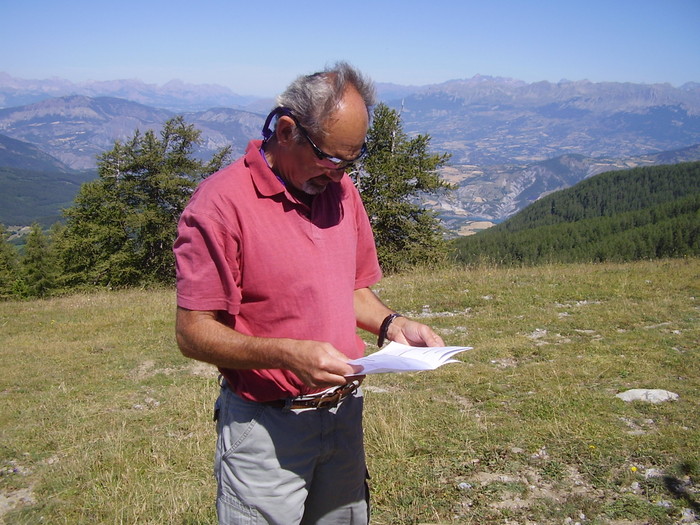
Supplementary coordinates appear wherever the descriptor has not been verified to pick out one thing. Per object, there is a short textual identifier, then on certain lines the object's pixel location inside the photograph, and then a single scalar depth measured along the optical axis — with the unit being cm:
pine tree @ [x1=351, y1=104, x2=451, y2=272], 2477
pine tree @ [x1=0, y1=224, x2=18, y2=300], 4105
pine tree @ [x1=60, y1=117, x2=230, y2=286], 2953
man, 176
